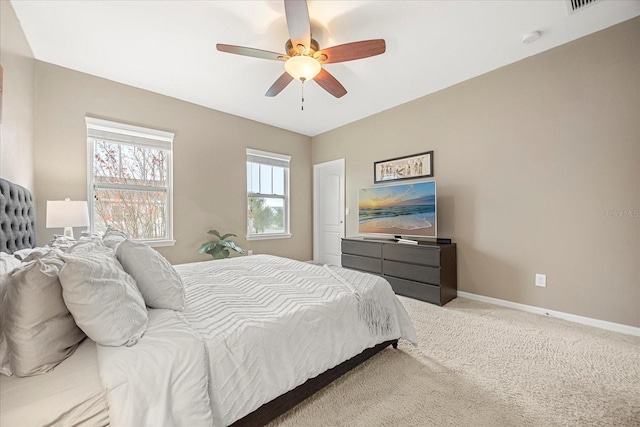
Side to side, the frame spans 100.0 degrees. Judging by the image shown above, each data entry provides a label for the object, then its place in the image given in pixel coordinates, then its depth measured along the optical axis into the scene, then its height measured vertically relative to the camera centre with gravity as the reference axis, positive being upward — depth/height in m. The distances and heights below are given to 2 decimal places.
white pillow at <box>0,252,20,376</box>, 0.86 -0.24
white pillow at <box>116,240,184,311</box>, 1.33 -0.31
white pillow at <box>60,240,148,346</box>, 0.93 -0.31
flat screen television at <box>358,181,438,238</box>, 3.32 +0.05
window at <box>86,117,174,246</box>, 3.28 +0.47
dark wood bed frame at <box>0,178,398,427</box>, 1.28 -0.21
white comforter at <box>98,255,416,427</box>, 0.92 -0.57
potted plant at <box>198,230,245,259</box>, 3.83 -0.47
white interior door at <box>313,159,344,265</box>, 5.05 +0.07
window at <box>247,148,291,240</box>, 4.61 +0.36
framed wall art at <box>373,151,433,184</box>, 3.69 +0.68
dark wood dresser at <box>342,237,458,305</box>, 3.08 -0.67
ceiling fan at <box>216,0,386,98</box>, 2.02 +1.34
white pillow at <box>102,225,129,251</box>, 1.59 -0.14
